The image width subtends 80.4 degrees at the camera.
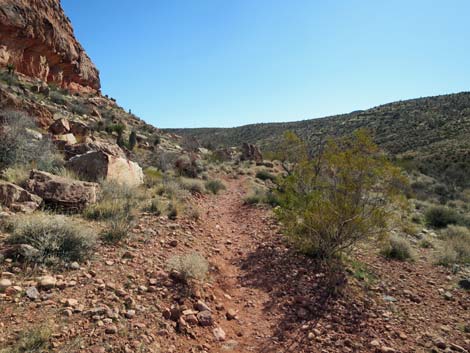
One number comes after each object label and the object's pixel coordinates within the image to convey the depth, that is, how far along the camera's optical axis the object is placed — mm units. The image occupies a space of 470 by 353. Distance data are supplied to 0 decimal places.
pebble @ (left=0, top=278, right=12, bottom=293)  2859
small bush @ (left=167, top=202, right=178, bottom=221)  6711
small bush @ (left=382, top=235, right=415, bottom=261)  6113
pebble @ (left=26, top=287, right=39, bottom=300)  2879
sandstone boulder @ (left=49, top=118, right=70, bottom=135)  10727
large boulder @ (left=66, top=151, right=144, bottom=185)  7562
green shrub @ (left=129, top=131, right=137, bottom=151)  18328
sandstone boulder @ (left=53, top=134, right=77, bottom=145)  9805
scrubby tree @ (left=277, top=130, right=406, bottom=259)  4801
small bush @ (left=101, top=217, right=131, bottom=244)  4613
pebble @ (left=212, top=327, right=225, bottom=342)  3292
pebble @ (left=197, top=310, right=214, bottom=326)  3414
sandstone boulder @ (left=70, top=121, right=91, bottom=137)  13084
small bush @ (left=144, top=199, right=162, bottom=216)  6619
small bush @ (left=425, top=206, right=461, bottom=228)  9620
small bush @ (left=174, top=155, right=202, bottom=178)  14367
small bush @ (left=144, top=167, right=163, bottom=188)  9431
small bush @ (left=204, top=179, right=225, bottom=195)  12266
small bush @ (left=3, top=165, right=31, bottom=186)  5516
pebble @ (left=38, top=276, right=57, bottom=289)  3075
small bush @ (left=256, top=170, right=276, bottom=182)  18147
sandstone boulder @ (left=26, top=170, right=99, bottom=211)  5203
